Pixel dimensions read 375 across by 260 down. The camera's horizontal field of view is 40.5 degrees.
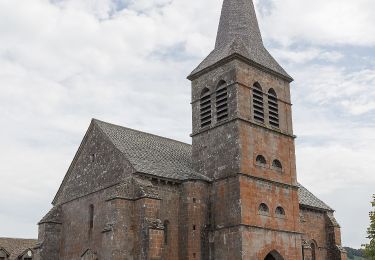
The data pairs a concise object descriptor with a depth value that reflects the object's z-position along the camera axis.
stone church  32.28
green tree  36.44
